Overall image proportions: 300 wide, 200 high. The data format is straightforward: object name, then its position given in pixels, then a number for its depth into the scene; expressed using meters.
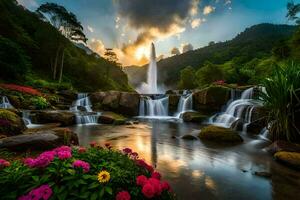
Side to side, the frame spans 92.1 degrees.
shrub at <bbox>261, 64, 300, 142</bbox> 5.61
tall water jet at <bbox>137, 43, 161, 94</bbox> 30.66
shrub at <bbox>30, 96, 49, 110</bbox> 11.37
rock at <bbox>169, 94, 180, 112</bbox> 15.47
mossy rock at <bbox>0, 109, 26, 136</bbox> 5.65
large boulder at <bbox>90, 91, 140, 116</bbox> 14.90
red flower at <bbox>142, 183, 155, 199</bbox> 1.32
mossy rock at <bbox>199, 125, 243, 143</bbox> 6.69
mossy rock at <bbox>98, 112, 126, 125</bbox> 10.72
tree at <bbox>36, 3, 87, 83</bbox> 20.29
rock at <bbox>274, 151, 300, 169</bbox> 4.23
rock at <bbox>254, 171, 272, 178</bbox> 3.83
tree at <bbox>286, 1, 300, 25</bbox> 24.81
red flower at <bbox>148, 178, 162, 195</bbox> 1.34
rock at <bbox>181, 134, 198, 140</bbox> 7.01
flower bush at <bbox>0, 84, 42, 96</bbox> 11.61
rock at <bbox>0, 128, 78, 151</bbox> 3.89
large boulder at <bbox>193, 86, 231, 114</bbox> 13.02
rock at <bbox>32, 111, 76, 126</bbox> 9.69
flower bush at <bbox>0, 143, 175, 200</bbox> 1.31
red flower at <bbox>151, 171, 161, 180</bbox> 1.61
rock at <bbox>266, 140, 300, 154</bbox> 5.04
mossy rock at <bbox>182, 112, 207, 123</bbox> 12.15
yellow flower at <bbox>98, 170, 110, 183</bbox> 1.38
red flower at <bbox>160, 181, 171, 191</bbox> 1.42
